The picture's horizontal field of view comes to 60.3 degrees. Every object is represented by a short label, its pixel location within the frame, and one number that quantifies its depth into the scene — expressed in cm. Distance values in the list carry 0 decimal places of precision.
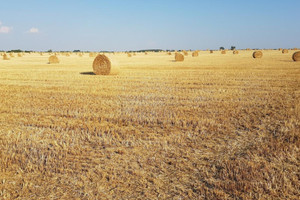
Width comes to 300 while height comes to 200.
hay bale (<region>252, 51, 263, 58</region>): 3759
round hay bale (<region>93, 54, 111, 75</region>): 1597
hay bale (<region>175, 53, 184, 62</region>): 3117
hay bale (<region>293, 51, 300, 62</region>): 2695
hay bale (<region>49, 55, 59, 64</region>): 2892
